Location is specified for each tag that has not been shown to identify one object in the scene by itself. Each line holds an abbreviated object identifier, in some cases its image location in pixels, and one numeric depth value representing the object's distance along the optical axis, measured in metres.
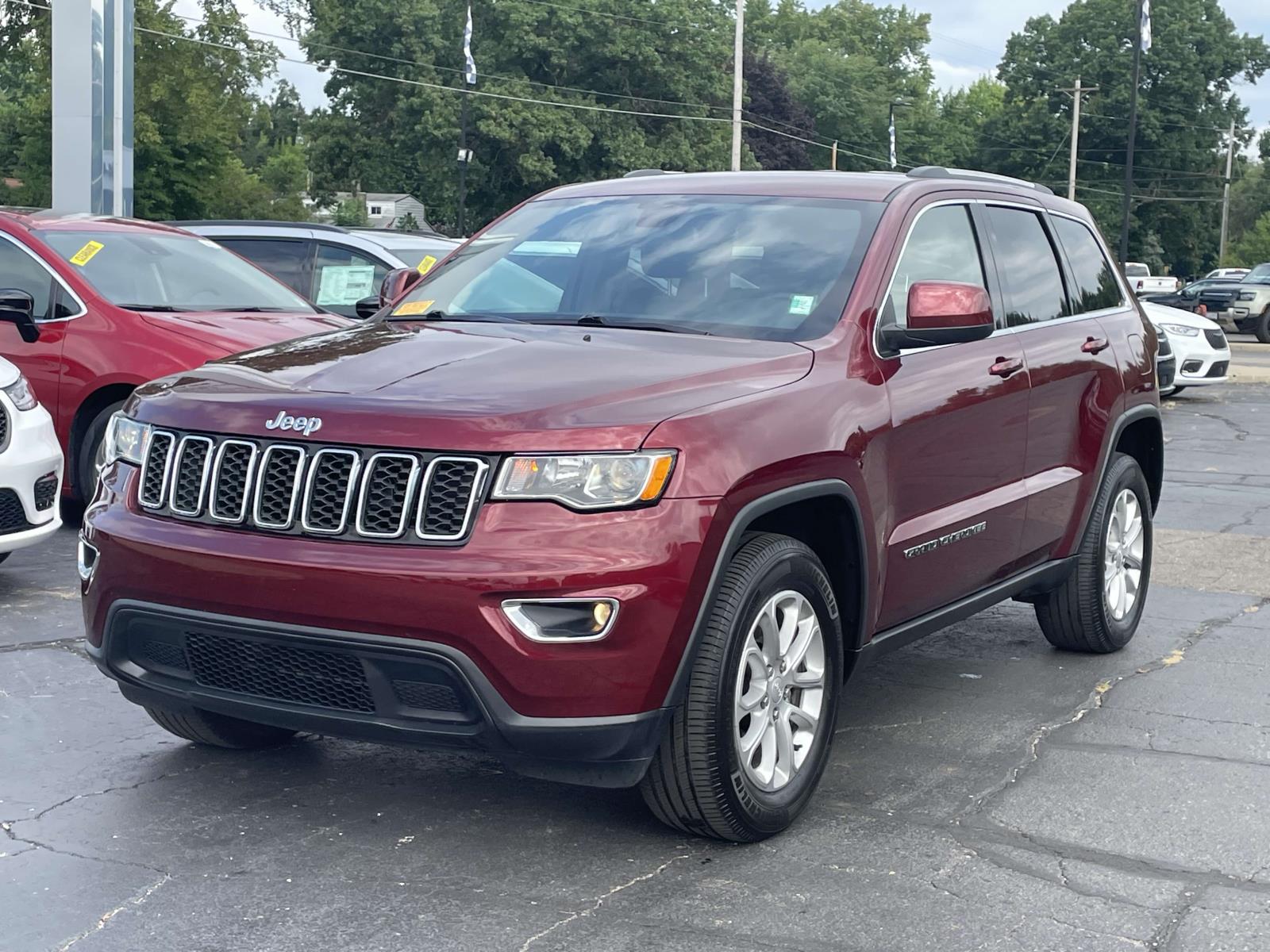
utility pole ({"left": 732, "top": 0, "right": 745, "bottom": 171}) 40.25
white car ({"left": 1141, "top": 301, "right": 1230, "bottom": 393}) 18.98
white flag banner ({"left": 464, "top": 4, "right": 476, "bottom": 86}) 50.81
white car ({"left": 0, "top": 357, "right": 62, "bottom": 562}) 6.75
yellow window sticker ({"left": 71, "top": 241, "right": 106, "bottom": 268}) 8.76
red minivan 8.31
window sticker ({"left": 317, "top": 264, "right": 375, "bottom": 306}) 11.52
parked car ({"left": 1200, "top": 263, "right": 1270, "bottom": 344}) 32.47
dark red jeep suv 3.64
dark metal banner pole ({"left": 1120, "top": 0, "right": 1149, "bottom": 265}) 43.34
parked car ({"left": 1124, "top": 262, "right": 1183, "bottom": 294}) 37.12
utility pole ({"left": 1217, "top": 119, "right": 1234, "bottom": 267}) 71.72
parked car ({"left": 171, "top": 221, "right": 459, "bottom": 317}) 11.52
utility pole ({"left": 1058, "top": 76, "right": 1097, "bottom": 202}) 66.62
